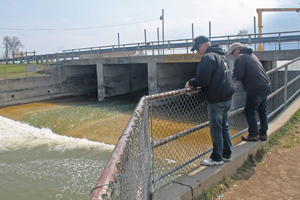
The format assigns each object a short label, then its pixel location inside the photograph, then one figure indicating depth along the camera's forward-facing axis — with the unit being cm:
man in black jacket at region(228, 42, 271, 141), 431
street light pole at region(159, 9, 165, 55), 3828
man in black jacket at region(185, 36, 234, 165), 335
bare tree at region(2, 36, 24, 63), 5882
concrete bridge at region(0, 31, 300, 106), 1574
